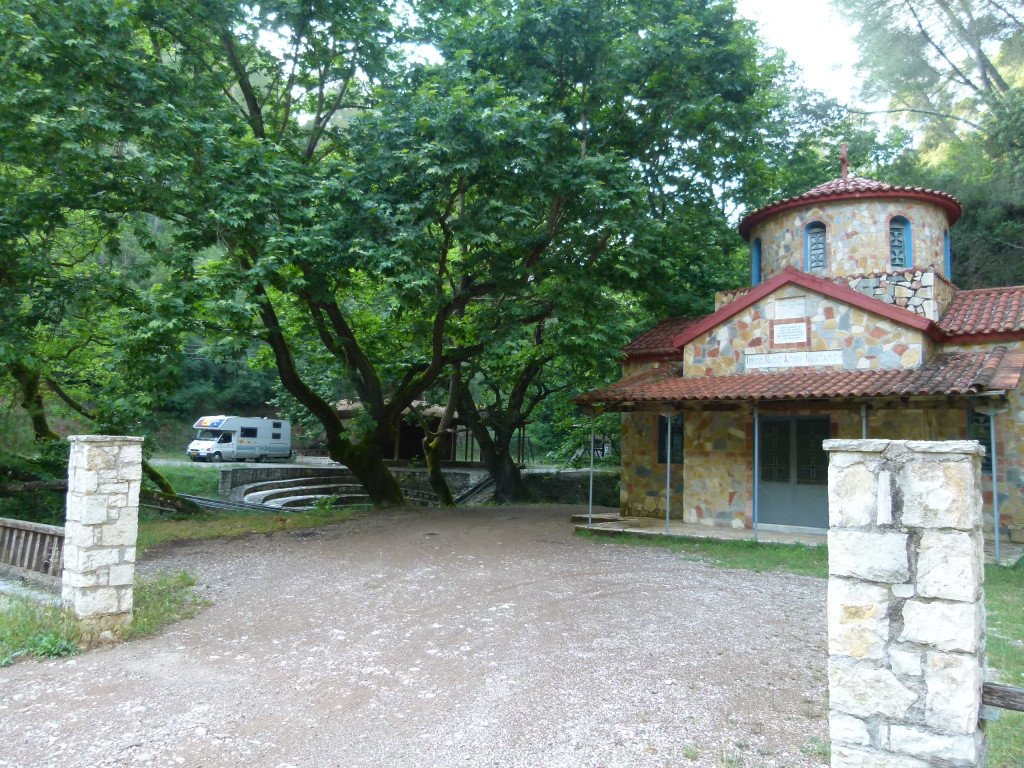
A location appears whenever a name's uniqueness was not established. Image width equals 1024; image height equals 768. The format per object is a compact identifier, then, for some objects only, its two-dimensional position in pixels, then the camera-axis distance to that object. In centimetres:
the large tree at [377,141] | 1015
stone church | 1170
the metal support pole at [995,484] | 972
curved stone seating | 2142
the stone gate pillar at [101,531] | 614
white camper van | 2988
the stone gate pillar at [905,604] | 311
